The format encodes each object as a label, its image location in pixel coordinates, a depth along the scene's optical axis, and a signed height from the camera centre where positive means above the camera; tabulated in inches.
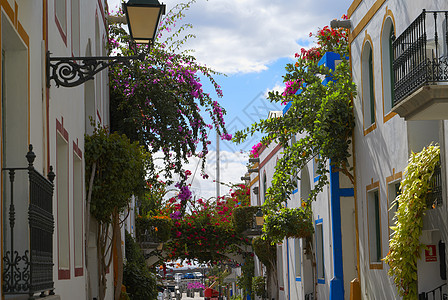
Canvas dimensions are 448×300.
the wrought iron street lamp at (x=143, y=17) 351.3 +102.3
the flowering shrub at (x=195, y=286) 3128.9 -188.5
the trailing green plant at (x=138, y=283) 738.2 -40.0
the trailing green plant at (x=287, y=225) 814.5 +12.6
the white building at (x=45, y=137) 257.6 +45.8
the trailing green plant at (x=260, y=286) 1259.8 -79.3
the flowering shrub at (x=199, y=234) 1283.2 +8.4
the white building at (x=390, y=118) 379.2 +67.5
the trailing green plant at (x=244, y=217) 1213.7 +33.6
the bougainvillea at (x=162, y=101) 717.9 +131.2
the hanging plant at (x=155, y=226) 1144.2 +21.6
